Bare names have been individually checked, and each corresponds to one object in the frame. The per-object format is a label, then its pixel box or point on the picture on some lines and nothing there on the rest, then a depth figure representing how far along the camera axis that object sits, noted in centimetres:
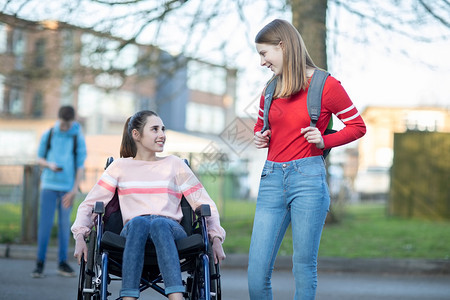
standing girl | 411
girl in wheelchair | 446
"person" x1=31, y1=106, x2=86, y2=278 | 837
